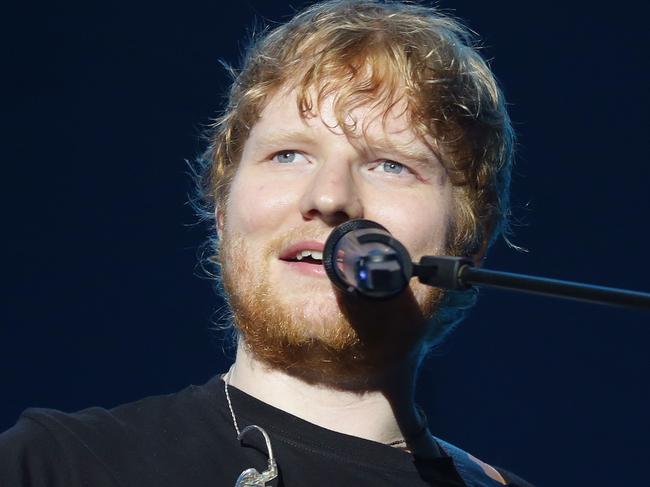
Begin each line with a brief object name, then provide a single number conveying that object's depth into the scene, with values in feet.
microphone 13.01
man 13.36
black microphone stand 12.91
